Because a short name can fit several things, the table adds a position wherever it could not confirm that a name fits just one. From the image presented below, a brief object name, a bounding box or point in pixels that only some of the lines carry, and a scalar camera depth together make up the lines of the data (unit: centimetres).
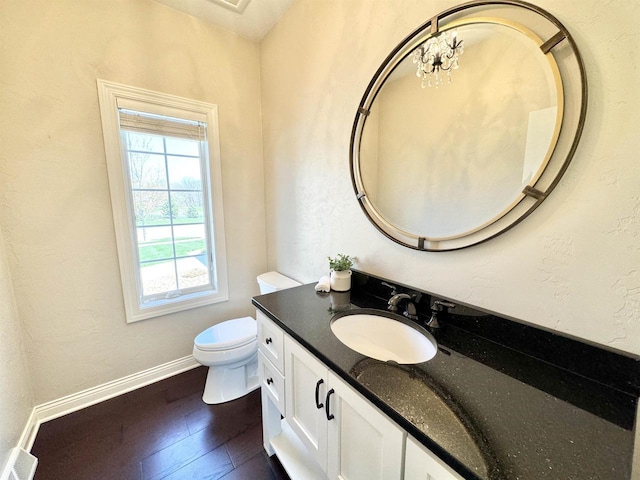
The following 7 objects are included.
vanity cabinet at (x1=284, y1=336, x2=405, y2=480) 64
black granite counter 48
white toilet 159
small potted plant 134
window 161
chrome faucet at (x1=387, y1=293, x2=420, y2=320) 105
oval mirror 73
